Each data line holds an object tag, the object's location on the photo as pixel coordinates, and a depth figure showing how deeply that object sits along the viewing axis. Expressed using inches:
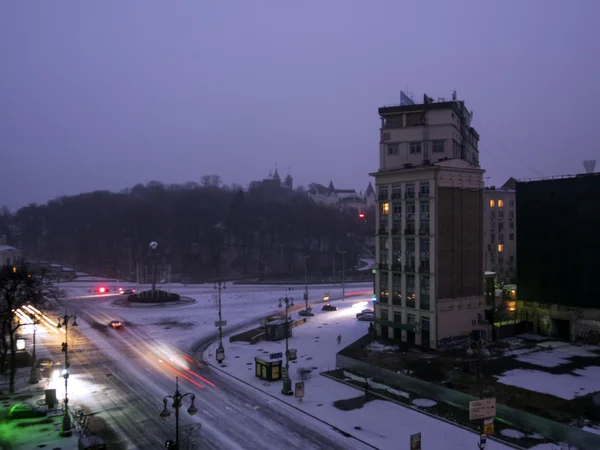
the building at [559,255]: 1716.3
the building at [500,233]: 3080.7
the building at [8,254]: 3675.2
